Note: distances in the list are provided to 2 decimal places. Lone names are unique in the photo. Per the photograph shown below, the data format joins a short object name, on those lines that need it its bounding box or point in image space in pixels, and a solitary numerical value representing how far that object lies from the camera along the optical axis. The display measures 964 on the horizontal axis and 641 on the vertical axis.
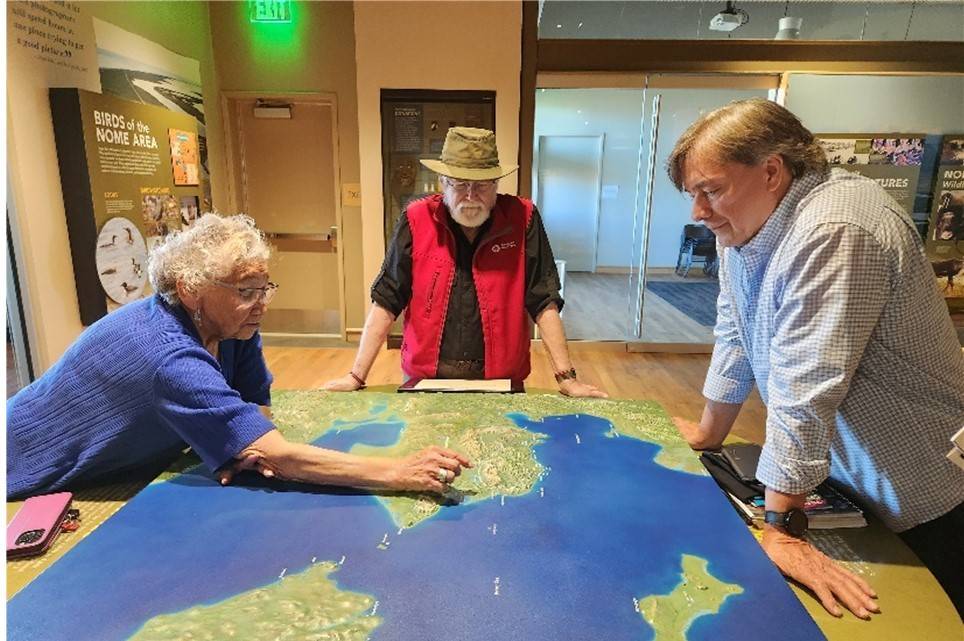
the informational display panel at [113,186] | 2.97
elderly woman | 1.18
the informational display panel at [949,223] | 4.68
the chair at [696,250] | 6.10
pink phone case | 1.05
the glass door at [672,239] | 4.67
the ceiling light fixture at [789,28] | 4.57
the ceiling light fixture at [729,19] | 4.62
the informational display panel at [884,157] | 4.63
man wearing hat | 1.97
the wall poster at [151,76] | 3.41
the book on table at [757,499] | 1.17
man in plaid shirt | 0.99
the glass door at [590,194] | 5.90
